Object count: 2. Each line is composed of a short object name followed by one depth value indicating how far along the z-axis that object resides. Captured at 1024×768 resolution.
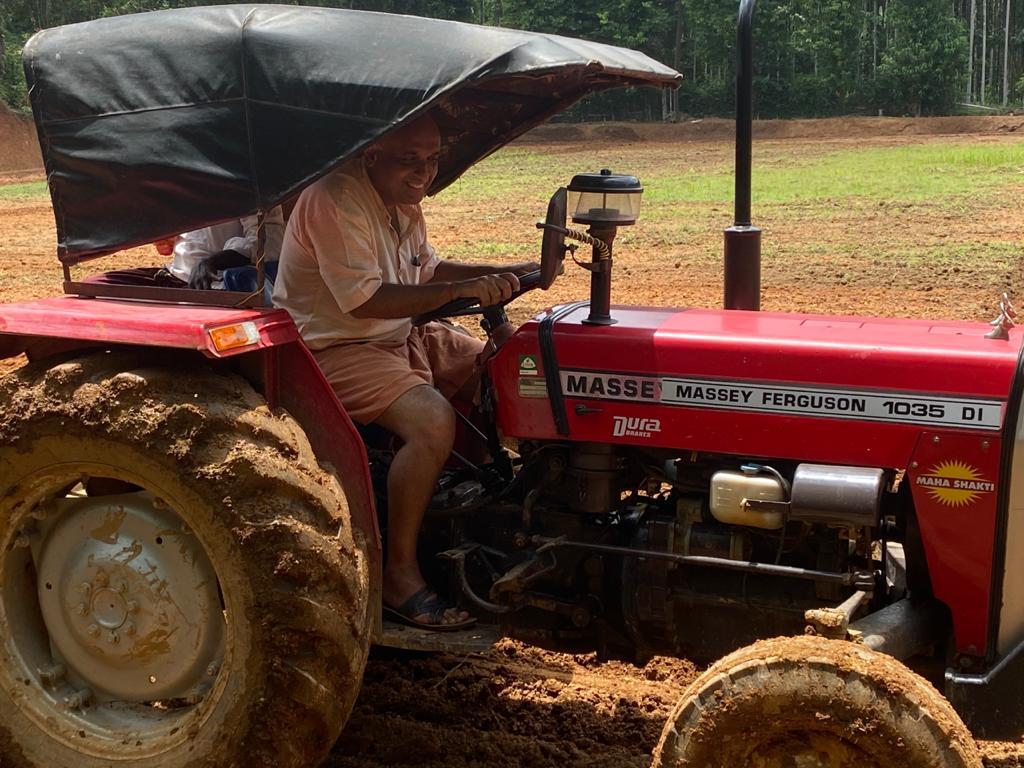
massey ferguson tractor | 3.19
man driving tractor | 3.65
